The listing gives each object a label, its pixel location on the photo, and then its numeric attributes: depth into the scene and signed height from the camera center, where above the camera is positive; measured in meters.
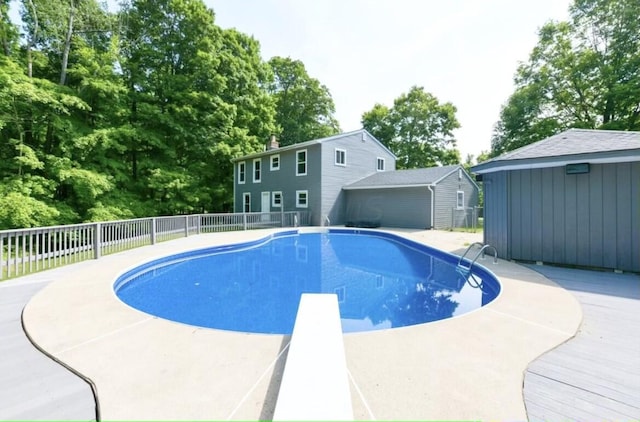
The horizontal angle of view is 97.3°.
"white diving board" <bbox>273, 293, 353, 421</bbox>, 1.58 -1.11
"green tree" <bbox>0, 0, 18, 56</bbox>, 12.70 +8.37
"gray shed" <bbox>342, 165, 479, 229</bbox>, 14.90 +0.74
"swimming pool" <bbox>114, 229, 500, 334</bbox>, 4.43 -1.58
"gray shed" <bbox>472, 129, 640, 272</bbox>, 5.39 +0.25
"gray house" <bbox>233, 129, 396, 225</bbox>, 16.11 +2.46
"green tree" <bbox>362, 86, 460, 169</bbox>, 28.08 +8.27
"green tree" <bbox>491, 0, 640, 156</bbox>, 16.91 +8.83
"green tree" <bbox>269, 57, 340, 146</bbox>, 27.52 +11.03
